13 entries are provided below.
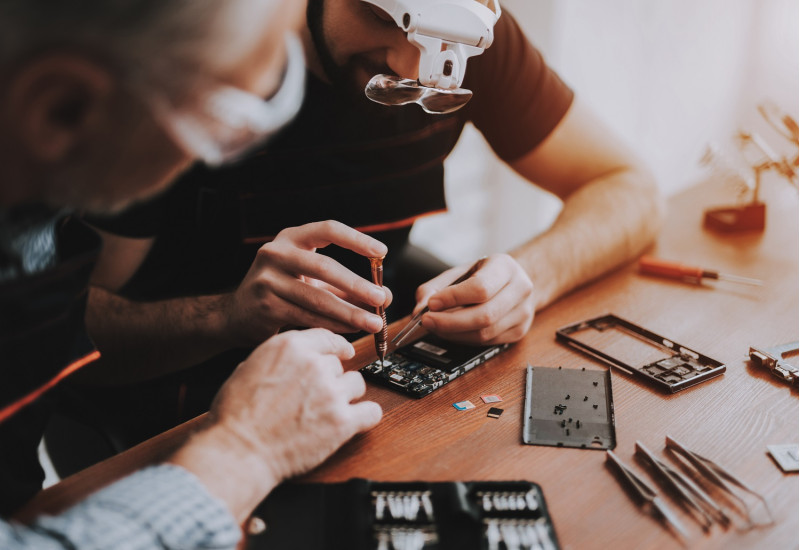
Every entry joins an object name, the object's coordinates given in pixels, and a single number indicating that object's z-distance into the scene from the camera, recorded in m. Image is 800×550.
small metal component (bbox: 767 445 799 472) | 0.81
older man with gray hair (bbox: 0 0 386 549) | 0.52
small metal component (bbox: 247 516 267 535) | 0.72
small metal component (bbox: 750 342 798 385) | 1.00
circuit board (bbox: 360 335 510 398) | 0.99
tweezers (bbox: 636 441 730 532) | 0.73
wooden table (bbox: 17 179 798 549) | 0.74
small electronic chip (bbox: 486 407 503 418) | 0.93
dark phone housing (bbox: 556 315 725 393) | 1.00
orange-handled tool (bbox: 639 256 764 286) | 1.37
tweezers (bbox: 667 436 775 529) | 0.76
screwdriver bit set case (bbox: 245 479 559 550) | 0.69
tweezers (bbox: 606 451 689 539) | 0.72
